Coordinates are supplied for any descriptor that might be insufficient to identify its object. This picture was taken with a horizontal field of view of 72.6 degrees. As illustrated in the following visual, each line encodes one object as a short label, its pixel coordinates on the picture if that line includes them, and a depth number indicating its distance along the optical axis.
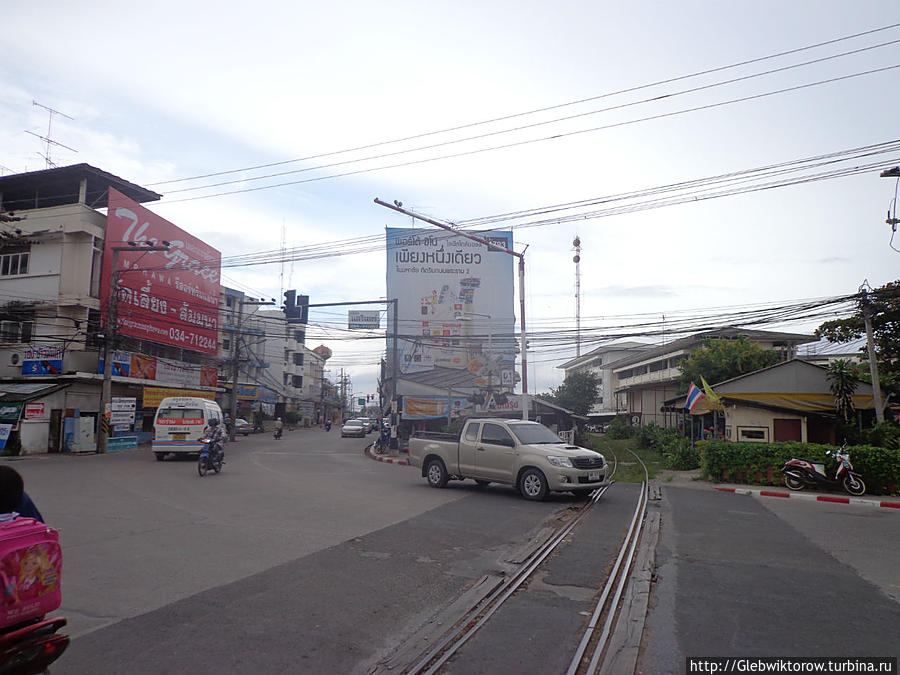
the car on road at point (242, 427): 50.35
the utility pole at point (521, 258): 20.88
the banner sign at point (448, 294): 51.69
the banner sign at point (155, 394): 35.19
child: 3.71
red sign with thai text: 31.43
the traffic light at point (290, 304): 21.44
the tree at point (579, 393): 65.38
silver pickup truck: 12.82
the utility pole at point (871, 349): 18.88
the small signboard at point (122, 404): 29.00
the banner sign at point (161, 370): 32.72
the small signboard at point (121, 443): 28.88
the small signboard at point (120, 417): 28.93
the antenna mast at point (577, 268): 80.75
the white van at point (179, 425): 23.16
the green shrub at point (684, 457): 22.36
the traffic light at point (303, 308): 21.75
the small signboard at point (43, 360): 30.05
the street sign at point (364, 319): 38.81
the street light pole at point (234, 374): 40.09
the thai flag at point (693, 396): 22.56
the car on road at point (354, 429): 48.09
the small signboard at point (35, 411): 26.36
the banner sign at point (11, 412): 25.91
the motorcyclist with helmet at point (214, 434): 17.75
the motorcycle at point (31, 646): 3.21
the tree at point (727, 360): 30.36
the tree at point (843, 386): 22.00
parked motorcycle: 15.35
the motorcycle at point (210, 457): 17.39
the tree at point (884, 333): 21.64
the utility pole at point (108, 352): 26.70
